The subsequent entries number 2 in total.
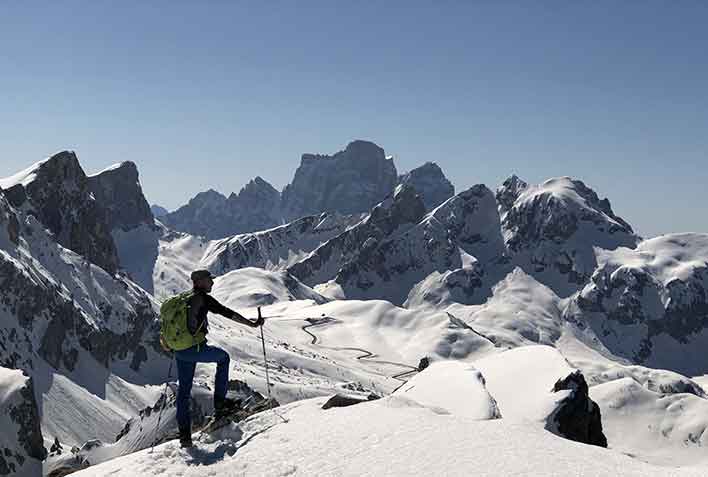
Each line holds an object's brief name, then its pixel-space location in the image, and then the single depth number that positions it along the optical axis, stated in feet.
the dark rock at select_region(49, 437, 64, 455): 358.62
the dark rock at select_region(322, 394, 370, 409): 69.10
